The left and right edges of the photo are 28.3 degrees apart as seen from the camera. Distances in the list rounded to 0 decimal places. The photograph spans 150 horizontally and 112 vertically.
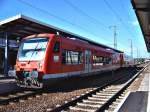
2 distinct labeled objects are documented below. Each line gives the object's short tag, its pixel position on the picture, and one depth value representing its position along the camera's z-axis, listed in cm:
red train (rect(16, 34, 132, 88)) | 1434
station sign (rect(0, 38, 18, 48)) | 3142
